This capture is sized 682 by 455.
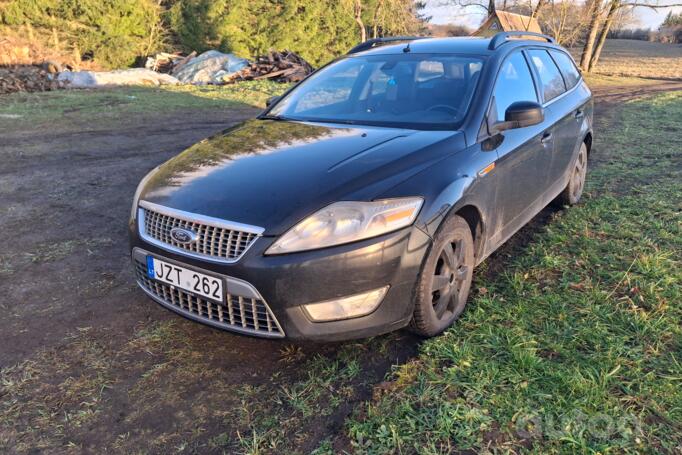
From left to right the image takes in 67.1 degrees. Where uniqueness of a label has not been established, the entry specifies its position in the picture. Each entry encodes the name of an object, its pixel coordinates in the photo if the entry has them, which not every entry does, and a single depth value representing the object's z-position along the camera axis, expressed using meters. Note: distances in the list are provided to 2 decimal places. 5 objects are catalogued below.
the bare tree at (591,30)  26.91
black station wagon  2.40
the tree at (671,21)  53.50
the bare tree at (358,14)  27.30
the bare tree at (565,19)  26.88
